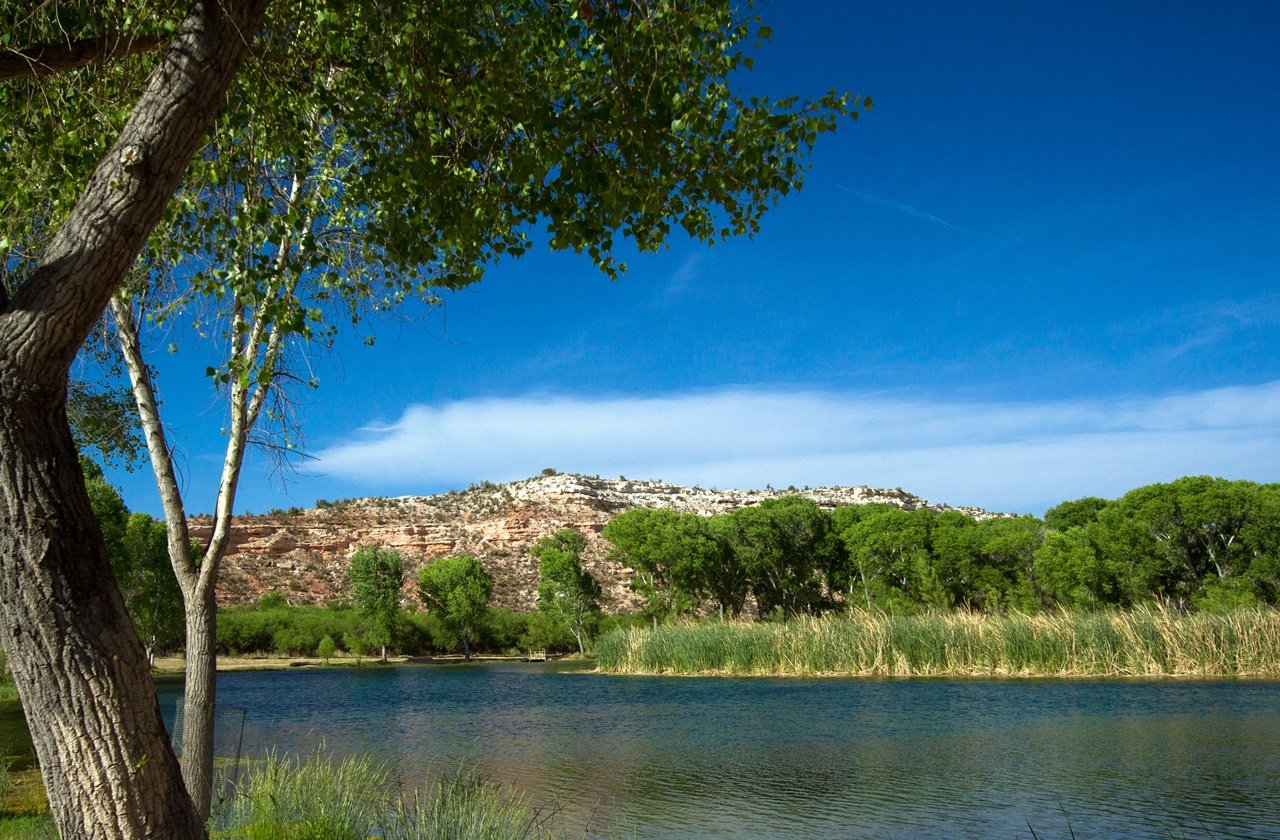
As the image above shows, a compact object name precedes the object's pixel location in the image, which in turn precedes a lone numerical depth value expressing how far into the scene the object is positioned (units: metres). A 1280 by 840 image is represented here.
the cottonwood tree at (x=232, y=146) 3.35
